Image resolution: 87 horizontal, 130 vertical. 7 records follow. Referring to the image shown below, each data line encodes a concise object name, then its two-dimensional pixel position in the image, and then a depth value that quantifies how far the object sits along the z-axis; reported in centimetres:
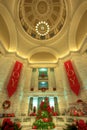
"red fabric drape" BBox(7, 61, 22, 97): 971
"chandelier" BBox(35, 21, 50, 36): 1468
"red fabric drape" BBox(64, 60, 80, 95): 979
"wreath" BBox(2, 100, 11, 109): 874
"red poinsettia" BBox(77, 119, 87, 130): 173
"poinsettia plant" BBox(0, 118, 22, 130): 178
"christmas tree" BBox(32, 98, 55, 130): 542
